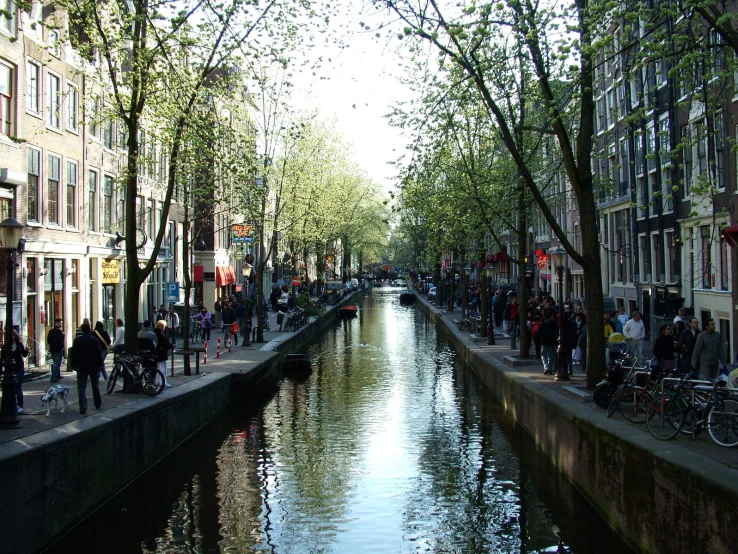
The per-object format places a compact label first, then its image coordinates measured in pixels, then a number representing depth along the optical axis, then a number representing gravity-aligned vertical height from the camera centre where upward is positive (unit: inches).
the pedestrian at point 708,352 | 640.4 -51.3
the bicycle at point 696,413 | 453.4 -73.0
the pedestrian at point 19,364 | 584.3 -50.9
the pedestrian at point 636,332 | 832.3 -45.3
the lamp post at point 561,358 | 810.2 -68.4
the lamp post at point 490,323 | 1295.5 -53.5
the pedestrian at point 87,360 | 597.6 -46.0
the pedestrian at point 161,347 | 781.9 -50.4
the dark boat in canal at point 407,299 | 3405.5 -34.4
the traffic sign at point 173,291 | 1350.9 +5.7
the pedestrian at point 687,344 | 750.9 -53.9
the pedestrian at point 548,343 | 867.6 -57.2
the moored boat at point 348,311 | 2565.2 -60.2
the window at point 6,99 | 900.6 +217.0
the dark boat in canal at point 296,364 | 1217.4 -105.6
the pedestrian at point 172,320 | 1293.1 -45.1
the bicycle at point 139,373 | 701.3 -66.3
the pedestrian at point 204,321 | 1462.8 -49.1
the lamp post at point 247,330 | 1357.0 -59.9
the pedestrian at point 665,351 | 695.1 -54.0
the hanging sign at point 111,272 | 1253.1 +36.5
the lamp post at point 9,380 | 496.6 -50.1
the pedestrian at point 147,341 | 786.7 -43.5
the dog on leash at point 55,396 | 559.8 -67.2
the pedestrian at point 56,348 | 820.7 -50.9
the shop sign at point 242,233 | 1502.0 +116.8
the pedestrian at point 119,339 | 840.2 -46.7
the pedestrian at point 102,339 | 809.9 -43.1
